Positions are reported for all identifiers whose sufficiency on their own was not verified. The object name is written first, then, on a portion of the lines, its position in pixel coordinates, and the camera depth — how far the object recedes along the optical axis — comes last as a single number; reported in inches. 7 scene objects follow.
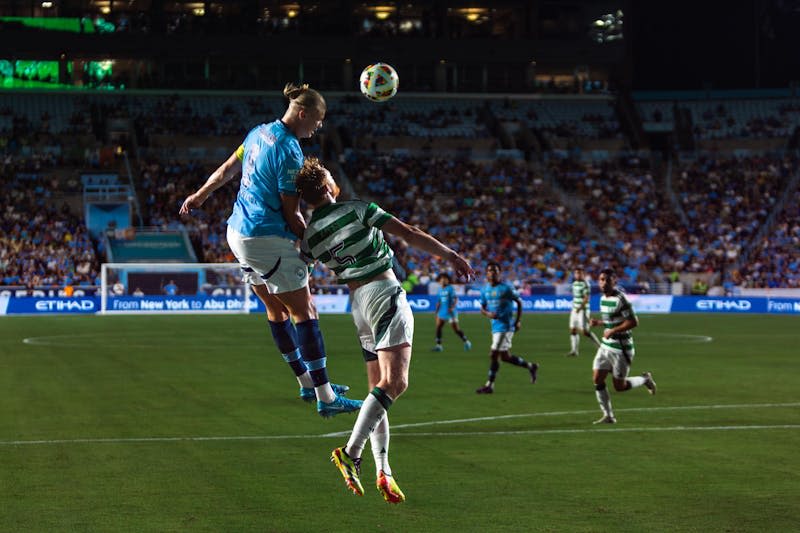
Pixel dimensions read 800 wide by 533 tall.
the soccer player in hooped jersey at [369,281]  347.9
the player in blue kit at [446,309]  1330.0
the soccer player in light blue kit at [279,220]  355.9
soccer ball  399.2
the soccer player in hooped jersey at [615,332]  773.3
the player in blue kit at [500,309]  944.9
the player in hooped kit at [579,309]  1299.2
